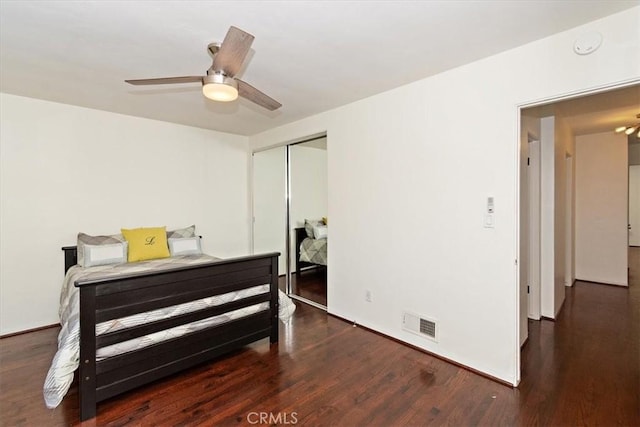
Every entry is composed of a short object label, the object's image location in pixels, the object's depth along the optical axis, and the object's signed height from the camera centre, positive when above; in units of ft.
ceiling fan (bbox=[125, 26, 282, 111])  5.23 +2.81
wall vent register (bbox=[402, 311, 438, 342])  8.87 -3.57
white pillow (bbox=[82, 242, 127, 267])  10.35 -1.51
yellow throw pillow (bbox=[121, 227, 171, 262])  11.37 -1.24
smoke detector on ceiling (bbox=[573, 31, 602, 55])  6.04 +3.42
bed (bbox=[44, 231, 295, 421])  6.22 -2.69
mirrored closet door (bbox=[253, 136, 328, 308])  15.16 -0.07
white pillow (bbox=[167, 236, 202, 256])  12.36 -1.46
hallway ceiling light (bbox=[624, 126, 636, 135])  12.82 +3.42
